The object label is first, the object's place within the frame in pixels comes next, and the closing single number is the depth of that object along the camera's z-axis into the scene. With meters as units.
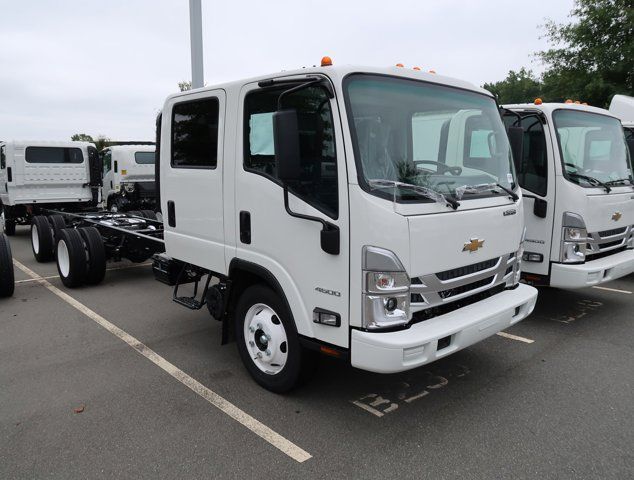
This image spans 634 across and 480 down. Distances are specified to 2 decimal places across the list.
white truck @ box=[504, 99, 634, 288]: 5.21
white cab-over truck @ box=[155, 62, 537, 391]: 3.04
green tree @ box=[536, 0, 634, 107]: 16.19
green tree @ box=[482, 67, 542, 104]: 43.62
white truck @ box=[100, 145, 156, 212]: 16.67
